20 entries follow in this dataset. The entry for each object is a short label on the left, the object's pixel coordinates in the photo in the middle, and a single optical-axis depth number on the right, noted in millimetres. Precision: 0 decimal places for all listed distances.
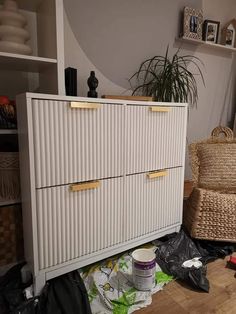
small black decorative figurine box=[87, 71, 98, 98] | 1408
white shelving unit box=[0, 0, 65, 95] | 1208
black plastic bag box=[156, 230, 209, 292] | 1340
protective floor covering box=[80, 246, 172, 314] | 1172
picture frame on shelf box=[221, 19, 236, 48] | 2318
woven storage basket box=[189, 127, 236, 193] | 1768
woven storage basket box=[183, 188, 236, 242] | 1682
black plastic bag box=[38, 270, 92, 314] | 1111
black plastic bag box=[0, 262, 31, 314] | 1139
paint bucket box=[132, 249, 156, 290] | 1258
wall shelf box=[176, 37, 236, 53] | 2083
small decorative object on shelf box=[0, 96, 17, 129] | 1236
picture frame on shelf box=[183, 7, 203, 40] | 2027
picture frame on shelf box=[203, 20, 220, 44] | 2170
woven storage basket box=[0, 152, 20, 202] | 1292
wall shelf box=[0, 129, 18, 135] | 1231
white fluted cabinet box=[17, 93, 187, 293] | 1134
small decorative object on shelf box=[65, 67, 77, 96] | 1360
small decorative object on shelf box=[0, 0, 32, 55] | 1229
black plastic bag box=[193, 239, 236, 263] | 1588
